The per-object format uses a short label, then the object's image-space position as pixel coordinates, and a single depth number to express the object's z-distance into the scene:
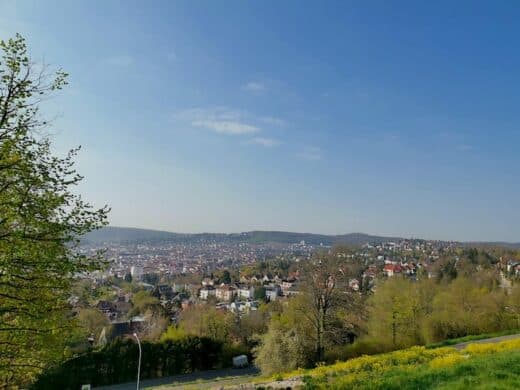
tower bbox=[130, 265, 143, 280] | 164.59
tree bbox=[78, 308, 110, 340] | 51.31
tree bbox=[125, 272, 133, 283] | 140.05
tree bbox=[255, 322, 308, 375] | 29.06
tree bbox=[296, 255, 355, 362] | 31.08
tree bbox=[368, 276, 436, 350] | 35.22
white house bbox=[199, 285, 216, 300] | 115.69
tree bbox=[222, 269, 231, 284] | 142.65
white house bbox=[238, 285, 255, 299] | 115.31
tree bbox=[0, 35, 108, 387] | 8.02
